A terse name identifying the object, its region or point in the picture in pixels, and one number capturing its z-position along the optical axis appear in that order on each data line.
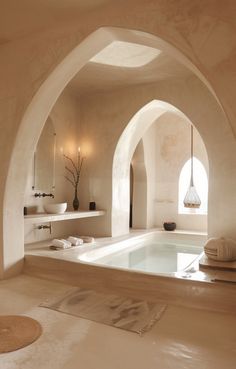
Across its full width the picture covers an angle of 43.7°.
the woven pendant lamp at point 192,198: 6.54
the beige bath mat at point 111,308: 2.47
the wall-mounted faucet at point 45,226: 4.89
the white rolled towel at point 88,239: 4.78
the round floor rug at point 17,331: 2.10
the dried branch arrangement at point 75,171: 5.64
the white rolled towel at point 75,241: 4.50
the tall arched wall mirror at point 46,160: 4.89
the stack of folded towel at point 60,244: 4.26
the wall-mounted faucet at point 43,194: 4.85
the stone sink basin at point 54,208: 4.61
